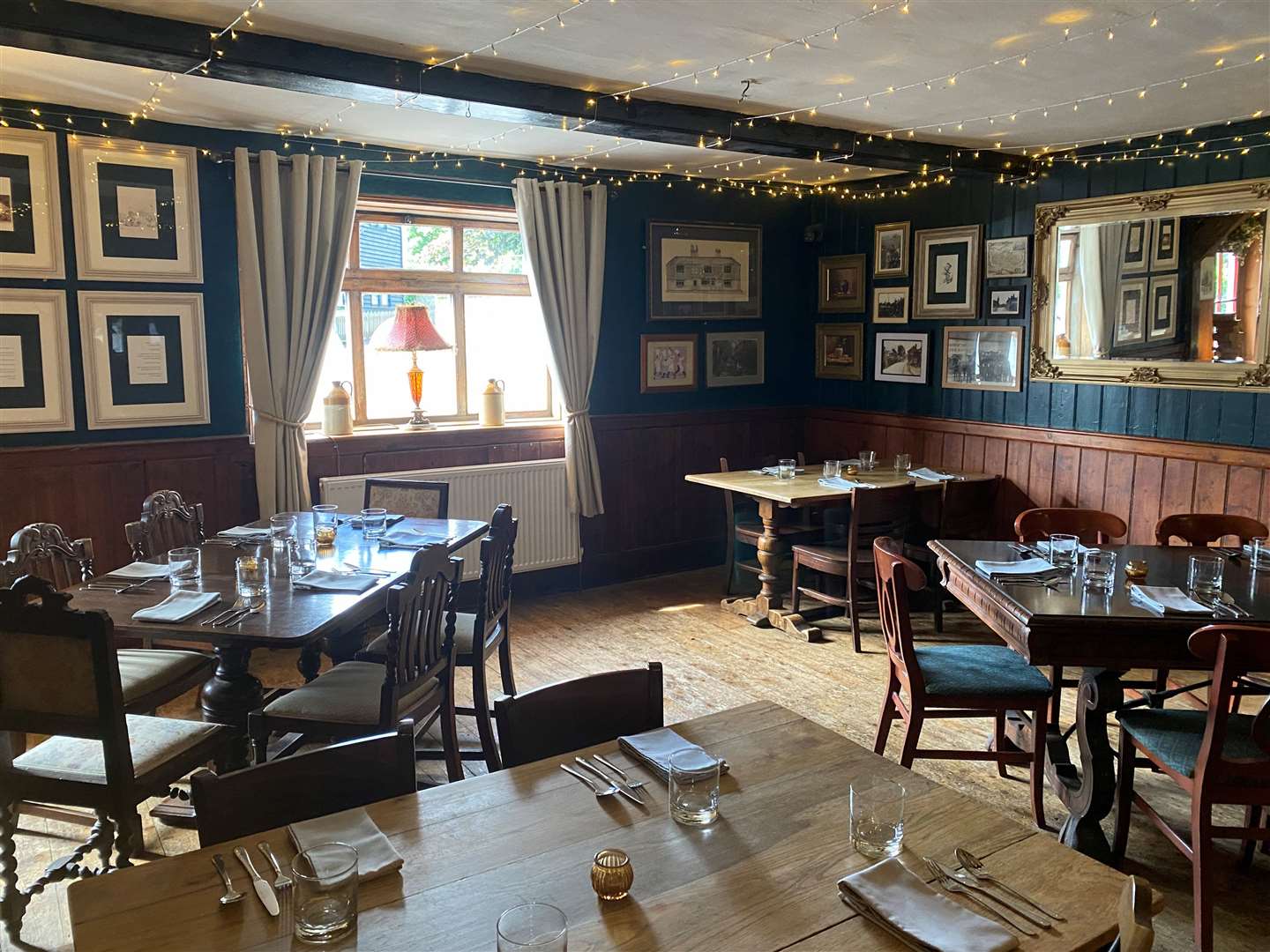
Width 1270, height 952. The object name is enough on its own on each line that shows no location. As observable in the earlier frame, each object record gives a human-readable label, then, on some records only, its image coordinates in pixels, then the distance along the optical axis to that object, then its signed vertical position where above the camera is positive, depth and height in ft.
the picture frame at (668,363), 21.56 +0.06
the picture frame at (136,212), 15.07 +2.52
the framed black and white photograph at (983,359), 19.33 +0.11
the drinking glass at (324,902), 4.55 -2.55
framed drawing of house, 21.47 +2.18
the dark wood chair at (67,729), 8.26 -3.17
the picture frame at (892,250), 21.36 +2.58
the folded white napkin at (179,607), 9.62 -2.46
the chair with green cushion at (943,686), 10.39 -3.51
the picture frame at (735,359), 22.65 +0.16
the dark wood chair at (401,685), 9.91 -3.54
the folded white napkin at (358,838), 5.09 -2.63
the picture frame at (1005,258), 19.02 +2.12
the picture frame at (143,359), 15.40 +0.16
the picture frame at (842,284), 22.47 +1.92
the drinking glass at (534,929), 4.11 -2.46
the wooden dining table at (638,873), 4.61 -2.70
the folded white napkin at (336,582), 10.74 -2.43
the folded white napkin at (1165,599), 9.53 -2.43
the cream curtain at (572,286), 19.34 +1.67
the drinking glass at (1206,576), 10.23 -2.30
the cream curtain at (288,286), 16.20 +1.40
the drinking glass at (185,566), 11.11 -2.31
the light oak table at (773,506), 17.51 -2.67
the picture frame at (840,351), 22.71 +0.33
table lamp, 17.97 +0.64
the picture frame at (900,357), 21.24 +0.17
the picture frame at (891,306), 21.49 +1.33
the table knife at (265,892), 4.76 -2.65
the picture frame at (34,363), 14.69 +0.10
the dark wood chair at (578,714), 6.75 -2.52
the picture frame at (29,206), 14.43 +2.49
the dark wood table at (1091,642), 9.38 -2.75
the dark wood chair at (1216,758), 8.12 -3.57
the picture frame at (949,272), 19.92 +1.96
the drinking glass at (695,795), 5.65 -2.54
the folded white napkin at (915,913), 4.52 -2.70
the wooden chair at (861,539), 16.90 -3.19
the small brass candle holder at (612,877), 4.88 -2.61
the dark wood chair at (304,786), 5.60 -2.54
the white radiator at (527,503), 18.83 -2.76
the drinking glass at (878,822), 5.33 -2.56
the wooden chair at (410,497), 15.28 -2.10
